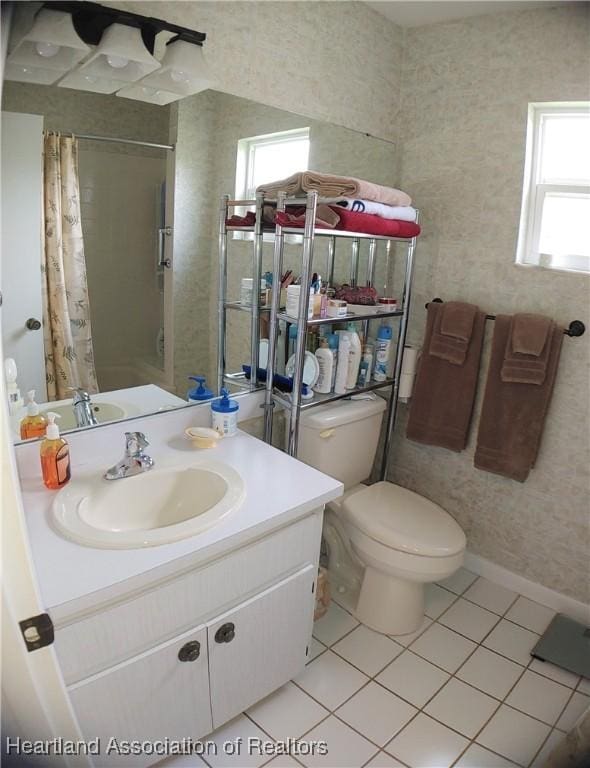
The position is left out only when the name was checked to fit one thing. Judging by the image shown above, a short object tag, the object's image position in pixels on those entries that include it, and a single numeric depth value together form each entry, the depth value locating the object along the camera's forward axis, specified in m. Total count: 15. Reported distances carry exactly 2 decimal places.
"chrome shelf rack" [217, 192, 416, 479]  1.75
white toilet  1.87
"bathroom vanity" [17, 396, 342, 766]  1.11
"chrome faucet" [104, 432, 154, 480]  1.45
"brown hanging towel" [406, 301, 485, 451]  2.14
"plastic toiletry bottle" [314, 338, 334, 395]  2.02
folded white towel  1.81
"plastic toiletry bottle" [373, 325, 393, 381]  2.22
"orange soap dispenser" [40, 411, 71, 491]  1.36
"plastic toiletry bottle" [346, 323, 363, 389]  2.06
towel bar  1.92
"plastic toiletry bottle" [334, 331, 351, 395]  2.04
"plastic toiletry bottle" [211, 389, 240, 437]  1.76
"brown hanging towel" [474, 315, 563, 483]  1.96
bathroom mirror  1.38
